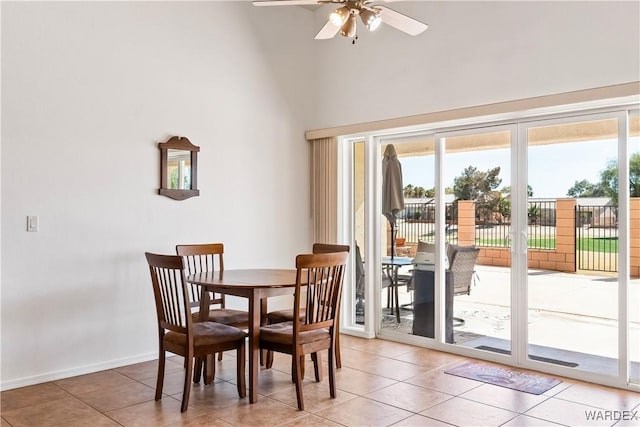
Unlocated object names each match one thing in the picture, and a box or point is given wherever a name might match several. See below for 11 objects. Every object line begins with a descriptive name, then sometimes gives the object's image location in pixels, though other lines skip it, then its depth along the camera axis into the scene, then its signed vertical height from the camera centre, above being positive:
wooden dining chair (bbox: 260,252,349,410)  3.36 -0.65
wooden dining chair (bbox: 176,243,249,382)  4.01 -0.44
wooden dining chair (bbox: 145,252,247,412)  3.30 -0.75
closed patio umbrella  5.25 +0.36
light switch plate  3.86 -0.01
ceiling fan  3.01 +1.25
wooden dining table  3.41 -0.46
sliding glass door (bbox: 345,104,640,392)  3.83 -0.19
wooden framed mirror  4.59 +0.48
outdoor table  5.26 -0.48
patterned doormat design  3.79 -1.20
